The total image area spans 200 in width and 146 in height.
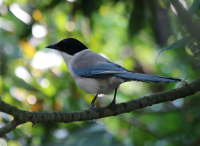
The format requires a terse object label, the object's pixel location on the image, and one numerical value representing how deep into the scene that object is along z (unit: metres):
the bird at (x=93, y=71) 5.59
